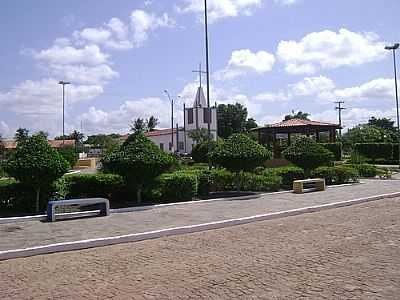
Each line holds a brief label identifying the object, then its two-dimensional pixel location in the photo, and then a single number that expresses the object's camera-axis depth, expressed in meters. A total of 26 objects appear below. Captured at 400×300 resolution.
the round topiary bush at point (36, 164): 12.44
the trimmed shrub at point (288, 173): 20.80
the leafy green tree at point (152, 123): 108.53
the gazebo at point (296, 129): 38.97
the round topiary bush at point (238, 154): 17.47
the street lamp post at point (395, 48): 35.94
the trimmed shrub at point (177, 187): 15.35
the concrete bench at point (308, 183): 18.55
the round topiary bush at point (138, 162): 14.00
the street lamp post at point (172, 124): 61.90
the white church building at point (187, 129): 75.94
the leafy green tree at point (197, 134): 64.01
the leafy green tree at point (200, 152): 37.50
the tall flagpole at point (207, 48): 21.90
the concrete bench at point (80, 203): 11.86
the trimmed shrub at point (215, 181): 16.98
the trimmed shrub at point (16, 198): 12.91
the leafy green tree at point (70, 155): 29.13
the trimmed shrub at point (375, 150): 49.53
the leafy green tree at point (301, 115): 99.61
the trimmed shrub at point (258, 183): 18.48
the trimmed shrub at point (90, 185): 14.36
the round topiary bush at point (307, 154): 21.44
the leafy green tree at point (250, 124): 93.79
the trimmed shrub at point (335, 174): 22.22
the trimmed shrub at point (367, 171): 27.66
